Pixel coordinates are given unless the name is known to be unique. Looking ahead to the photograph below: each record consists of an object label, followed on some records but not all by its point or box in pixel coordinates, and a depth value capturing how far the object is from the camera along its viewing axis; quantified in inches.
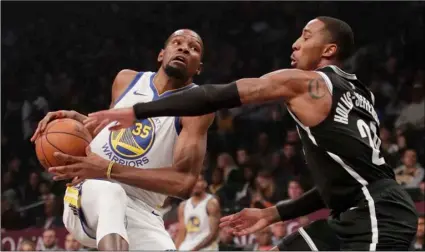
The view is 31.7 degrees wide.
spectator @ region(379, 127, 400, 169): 383.9
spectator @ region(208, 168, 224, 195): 412.3
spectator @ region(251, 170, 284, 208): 384.5
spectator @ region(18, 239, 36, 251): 386.6
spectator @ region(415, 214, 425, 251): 325.1
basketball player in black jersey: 147.9
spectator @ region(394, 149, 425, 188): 369.1
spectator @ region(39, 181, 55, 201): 436.1
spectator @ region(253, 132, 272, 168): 437.3
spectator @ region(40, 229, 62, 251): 389.7
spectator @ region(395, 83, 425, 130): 432.9
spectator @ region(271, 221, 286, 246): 355.3
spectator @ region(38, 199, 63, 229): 410.6
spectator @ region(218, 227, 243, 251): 366.6
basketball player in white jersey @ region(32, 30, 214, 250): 173.8
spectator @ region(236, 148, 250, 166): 437.4
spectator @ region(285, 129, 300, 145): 446.8
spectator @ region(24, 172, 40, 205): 450.4
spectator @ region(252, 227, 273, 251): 350.9
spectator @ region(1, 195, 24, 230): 420.8
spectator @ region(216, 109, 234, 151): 470.6
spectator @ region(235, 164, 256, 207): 398.0
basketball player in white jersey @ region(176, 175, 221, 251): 372.8
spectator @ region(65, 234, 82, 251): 387.5
